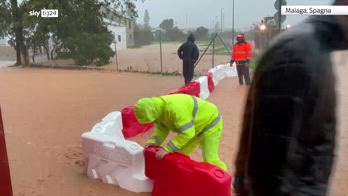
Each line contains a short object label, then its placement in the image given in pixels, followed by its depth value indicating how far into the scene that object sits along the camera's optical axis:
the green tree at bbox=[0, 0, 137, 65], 19.95
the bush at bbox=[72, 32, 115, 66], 20.65
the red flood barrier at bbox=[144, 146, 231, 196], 3.48
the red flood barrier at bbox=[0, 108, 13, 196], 2.92
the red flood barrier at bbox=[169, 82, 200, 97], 8.47
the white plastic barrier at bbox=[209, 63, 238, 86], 12.69
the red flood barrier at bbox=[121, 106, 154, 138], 6.43
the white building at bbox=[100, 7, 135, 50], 42.72
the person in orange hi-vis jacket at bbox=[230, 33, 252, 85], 11.58
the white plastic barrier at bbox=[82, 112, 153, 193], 4.39
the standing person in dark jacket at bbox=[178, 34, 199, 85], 11.56
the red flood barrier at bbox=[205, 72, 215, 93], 10.66
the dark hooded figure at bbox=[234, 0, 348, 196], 0.98
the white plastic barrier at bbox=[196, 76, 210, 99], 9.85
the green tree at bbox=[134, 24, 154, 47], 48.28
